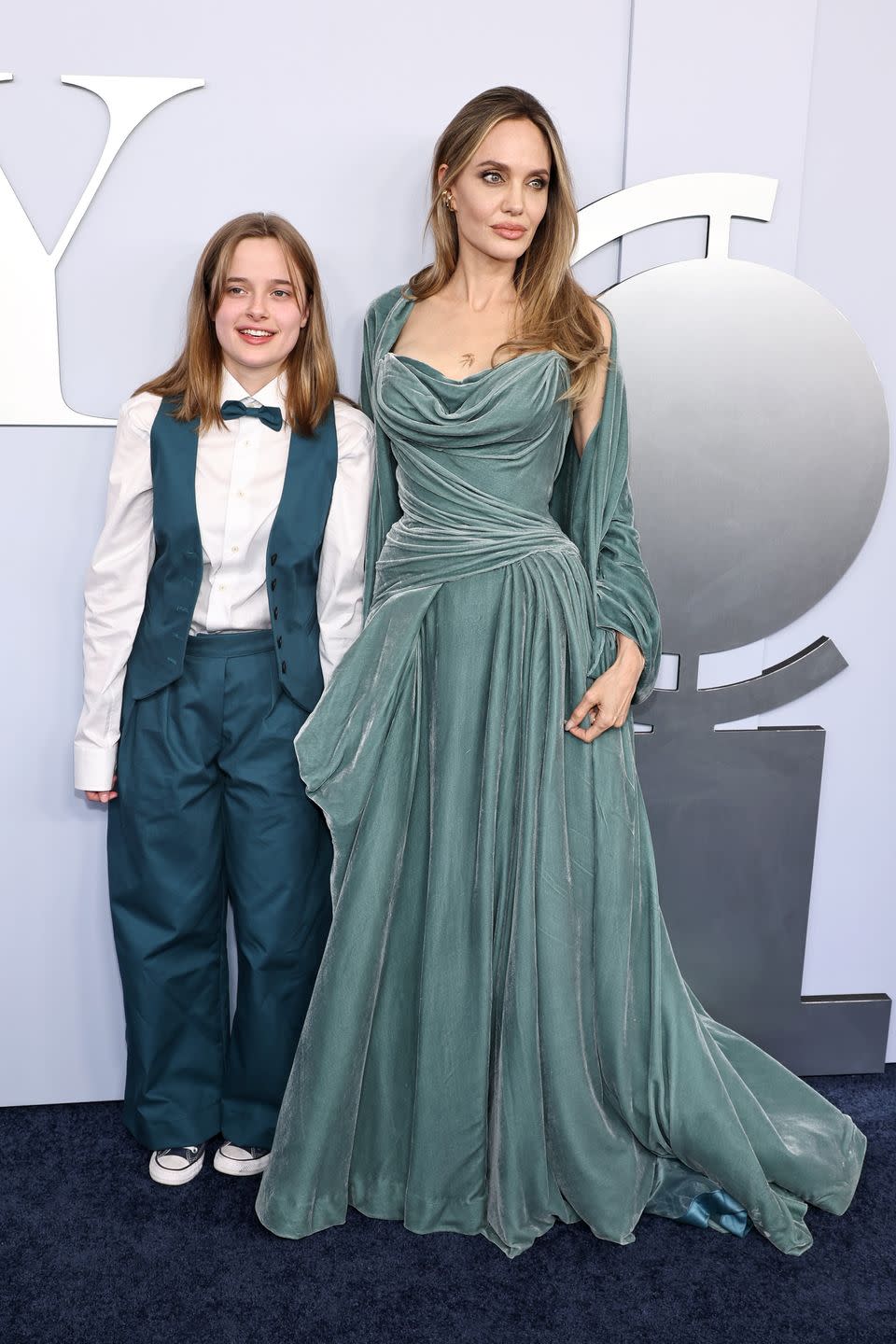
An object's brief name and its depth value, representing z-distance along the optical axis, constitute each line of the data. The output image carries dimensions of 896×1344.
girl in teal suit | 1.81
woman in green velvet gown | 1.74
